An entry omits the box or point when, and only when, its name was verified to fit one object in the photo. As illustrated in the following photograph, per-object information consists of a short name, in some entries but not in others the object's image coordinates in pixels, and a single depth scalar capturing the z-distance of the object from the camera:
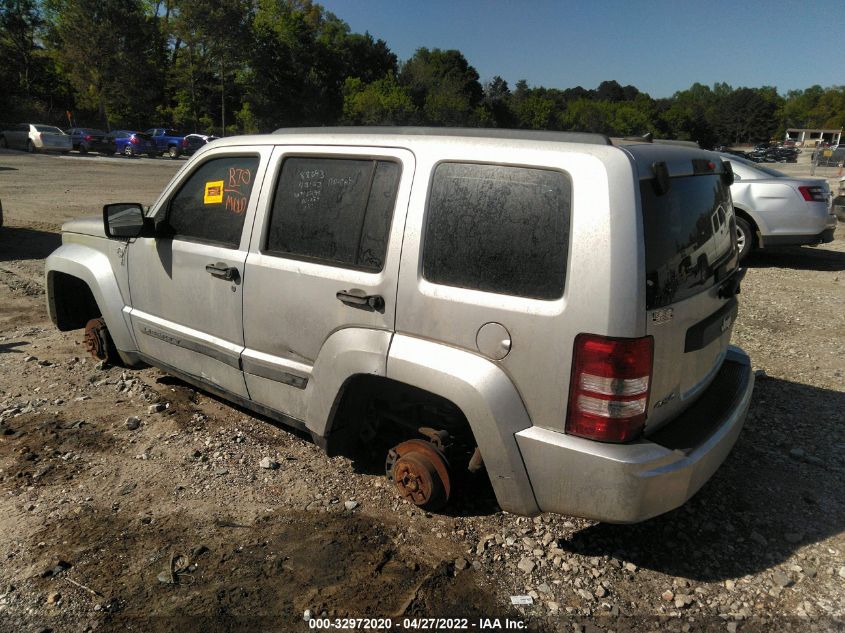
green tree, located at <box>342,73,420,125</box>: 57.81
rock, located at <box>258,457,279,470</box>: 3.62
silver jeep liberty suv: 2.38
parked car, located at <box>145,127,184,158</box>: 37.16
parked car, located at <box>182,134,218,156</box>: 35.19
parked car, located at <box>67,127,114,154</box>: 34.06
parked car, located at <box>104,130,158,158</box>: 35.09
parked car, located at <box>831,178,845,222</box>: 11.98
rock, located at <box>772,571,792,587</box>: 2.78
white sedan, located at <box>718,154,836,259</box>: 8.97
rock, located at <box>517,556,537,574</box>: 2.82
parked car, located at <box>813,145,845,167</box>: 31.32
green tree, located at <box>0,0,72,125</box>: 45.84
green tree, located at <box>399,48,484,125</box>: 65.06
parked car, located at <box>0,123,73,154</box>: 32.41
